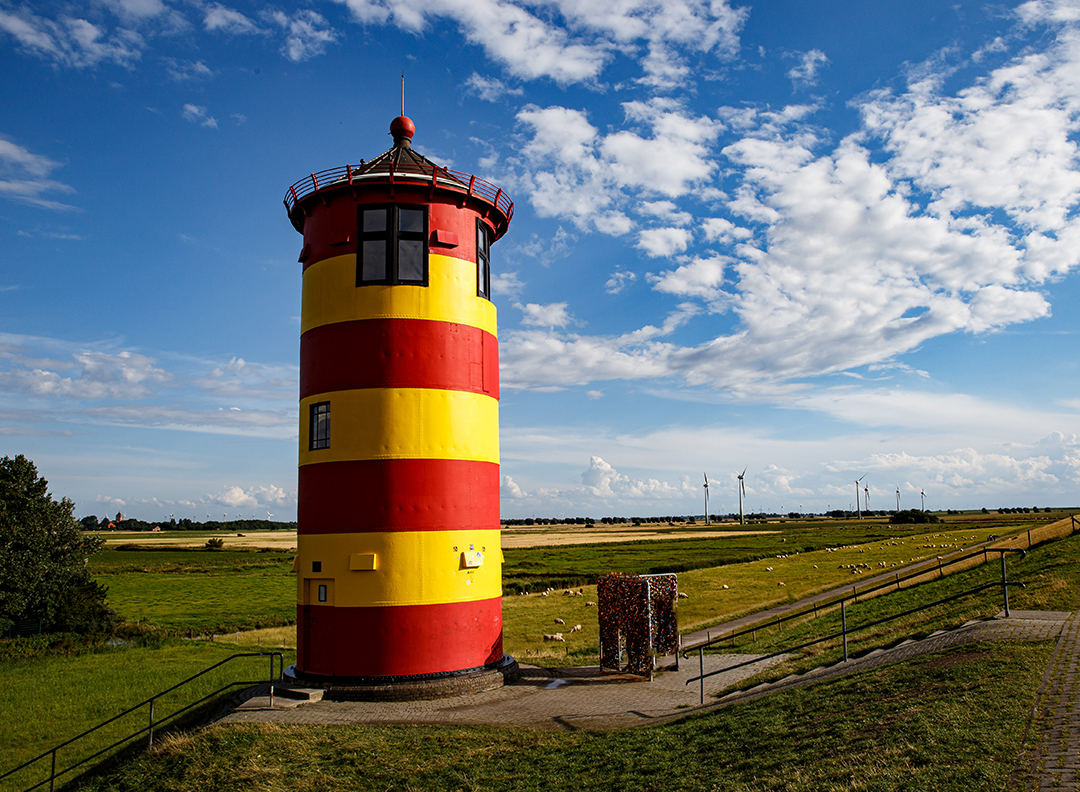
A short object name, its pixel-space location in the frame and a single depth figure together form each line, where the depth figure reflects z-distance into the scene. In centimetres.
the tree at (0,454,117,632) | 3747
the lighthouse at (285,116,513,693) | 1764
